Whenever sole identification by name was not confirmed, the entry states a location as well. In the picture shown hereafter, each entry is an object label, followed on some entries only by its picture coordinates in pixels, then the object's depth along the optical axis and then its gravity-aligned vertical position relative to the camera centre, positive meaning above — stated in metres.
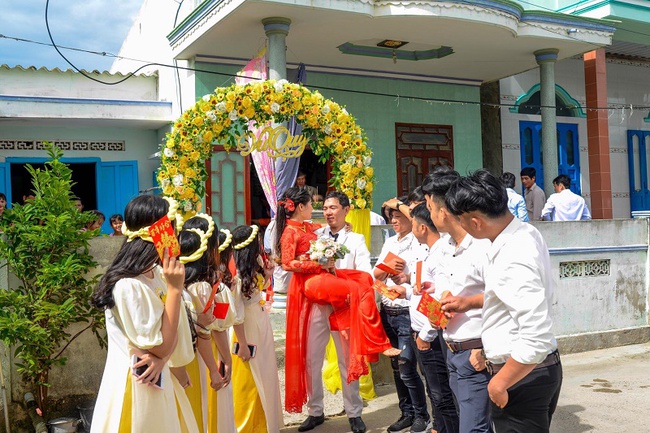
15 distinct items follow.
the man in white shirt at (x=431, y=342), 4.09 -0.82
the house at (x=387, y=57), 9.14 +2.55
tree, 4.62 -0.35
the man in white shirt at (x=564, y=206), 9.20 -0.05
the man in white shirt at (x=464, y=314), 3.29 -0.54
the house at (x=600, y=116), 12.02 +1.75
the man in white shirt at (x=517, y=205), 8.36 -0.01
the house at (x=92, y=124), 10.34 +1.58
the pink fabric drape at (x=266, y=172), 8.56 +0.55
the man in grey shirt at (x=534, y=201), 10.33 +0.04
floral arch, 6.37 +0.81
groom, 5.12 -0.98
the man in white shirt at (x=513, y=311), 2.55 -0.42
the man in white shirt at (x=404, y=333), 4.91 -0.95
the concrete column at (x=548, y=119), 11.26 +1.42
